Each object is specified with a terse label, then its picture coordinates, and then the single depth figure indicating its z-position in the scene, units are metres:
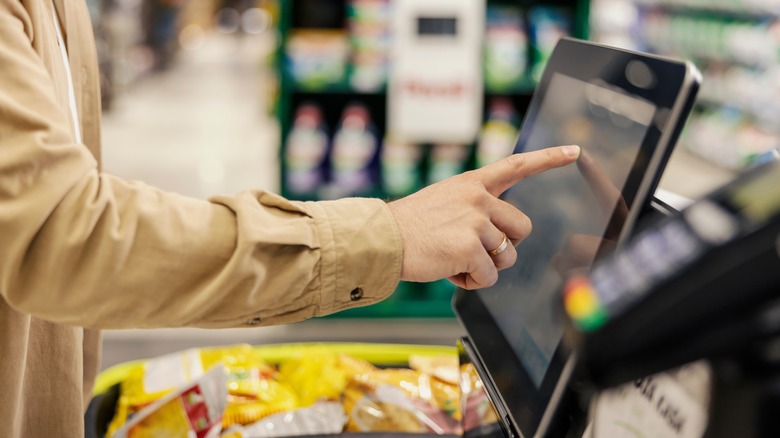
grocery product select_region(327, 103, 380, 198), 3.98
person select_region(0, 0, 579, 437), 0.84
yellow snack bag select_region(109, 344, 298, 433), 1.41
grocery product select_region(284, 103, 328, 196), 3.94
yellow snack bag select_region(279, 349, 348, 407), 1.46
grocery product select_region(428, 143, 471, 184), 4.03
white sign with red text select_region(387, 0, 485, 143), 3.79
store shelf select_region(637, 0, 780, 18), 6.99
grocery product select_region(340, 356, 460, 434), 1.35
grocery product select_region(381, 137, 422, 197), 3.99
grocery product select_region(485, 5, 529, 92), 3.96
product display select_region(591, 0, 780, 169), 7.04
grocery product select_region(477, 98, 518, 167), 4.02
